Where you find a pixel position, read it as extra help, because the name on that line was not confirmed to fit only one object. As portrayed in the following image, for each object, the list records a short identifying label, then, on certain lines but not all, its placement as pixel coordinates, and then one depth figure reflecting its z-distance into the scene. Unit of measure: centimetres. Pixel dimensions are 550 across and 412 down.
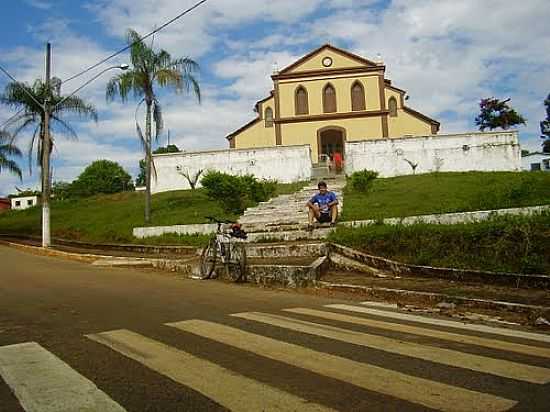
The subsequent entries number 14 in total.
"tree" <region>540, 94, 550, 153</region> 5739
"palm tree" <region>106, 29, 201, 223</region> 2097
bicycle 1120
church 3212
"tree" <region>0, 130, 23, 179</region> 2933
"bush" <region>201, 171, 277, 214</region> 1853
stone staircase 1420
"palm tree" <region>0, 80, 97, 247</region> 2352
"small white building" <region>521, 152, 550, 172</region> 3051
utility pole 2200
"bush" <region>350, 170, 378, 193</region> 1998
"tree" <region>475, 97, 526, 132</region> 4131
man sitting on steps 1414
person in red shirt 3172
